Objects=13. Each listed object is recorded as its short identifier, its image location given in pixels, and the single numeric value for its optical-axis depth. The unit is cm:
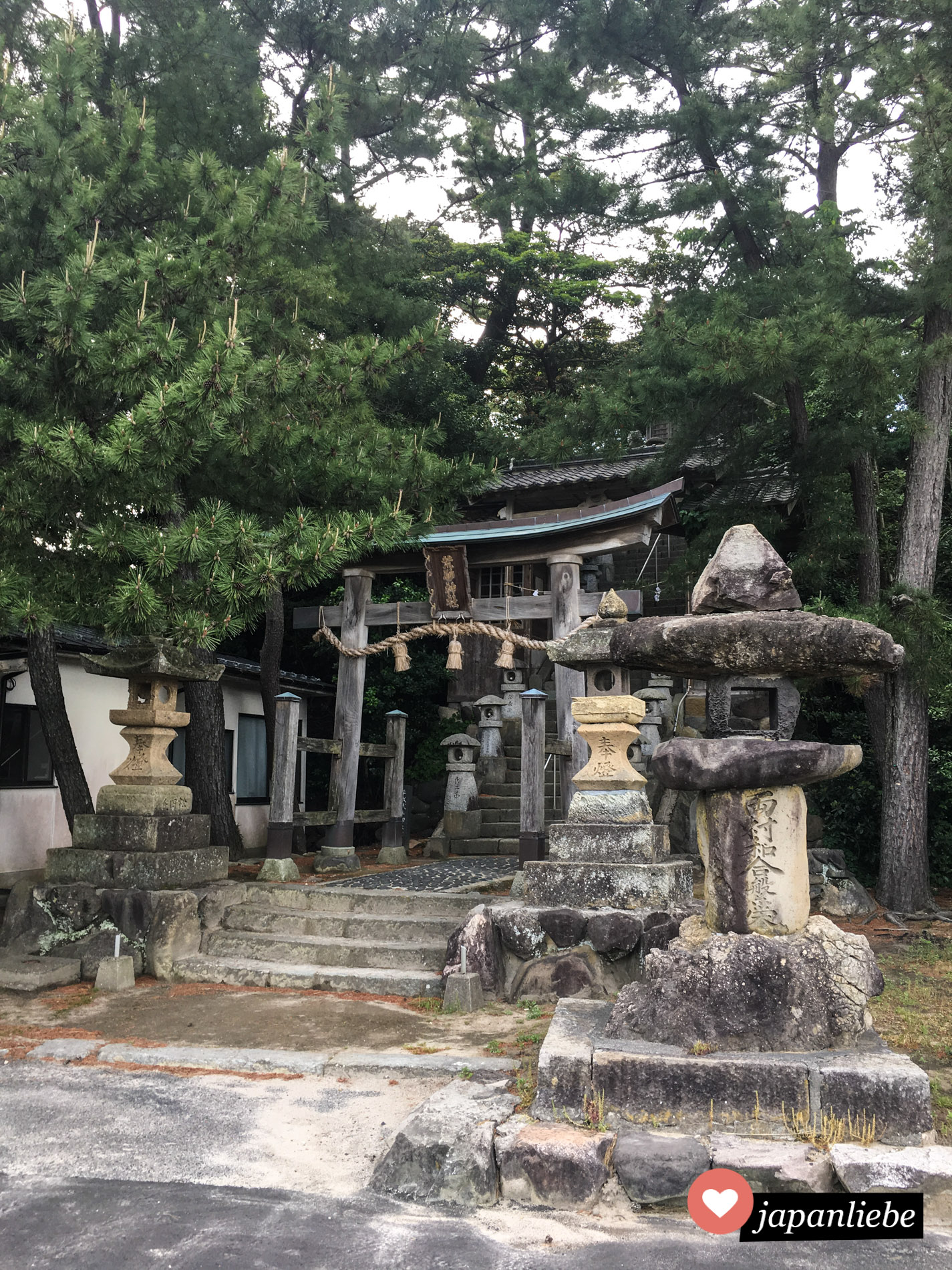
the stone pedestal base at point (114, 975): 741
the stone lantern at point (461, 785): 1425
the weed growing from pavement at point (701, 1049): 446
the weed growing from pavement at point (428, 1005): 677
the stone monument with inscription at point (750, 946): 421
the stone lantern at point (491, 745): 1541
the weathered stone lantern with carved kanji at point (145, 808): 815
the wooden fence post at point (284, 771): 1070
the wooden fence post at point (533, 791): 984
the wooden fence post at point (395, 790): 1323
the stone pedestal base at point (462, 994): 670
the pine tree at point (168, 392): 730
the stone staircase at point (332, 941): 748
